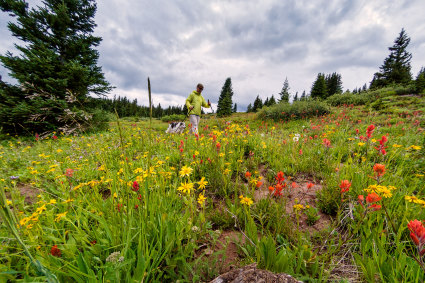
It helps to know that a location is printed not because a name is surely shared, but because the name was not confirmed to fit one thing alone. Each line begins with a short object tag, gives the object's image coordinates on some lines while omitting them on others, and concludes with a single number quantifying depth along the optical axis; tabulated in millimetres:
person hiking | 7566
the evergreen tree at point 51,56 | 8180
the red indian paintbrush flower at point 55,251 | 1089
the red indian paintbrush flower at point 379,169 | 1265
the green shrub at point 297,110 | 11523
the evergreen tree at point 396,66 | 30688
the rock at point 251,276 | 868
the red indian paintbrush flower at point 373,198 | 1128
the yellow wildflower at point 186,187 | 1525
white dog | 8930
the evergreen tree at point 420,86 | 15276
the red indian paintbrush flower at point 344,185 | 1466
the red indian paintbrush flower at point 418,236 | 892
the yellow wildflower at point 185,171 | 1793
